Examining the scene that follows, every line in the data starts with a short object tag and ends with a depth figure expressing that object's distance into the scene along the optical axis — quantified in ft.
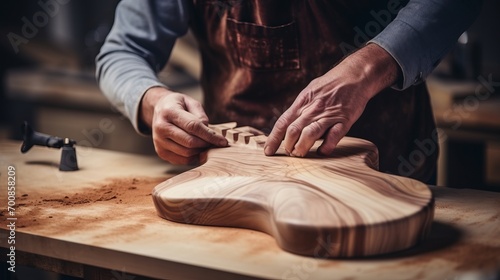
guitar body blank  4.02
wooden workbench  3.91
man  5.41
